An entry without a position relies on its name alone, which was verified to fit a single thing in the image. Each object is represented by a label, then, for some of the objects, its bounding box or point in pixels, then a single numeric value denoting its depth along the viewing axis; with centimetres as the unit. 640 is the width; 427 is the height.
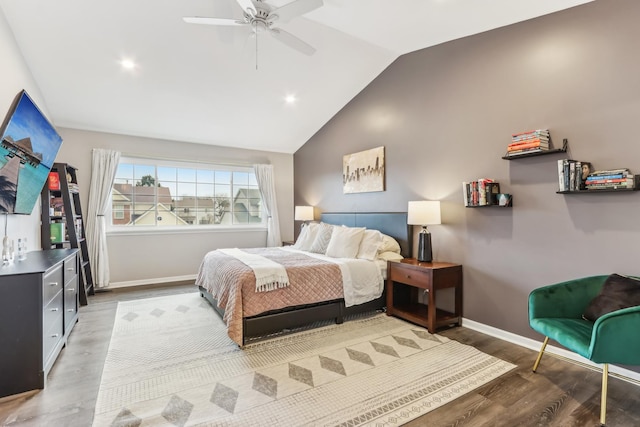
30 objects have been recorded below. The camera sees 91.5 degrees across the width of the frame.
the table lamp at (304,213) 567
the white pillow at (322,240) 431
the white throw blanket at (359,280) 340
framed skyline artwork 440
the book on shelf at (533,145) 265
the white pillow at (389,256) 372
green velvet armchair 182
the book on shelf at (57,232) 396
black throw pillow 209
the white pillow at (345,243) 384
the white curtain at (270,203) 615
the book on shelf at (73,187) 427
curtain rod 508
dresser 201
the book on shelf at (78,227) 438
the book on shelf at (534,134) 268
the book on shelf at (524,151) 265
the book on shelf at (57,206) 409
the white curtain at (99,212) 470
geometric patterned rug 190
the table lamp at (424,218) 336
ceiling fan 236
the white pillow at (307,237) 462
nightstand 313
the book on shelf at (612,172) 224
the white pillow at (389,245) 380
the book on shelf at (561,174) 248
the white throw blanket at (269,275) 289
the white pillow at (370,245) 375
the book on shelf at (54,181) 406
